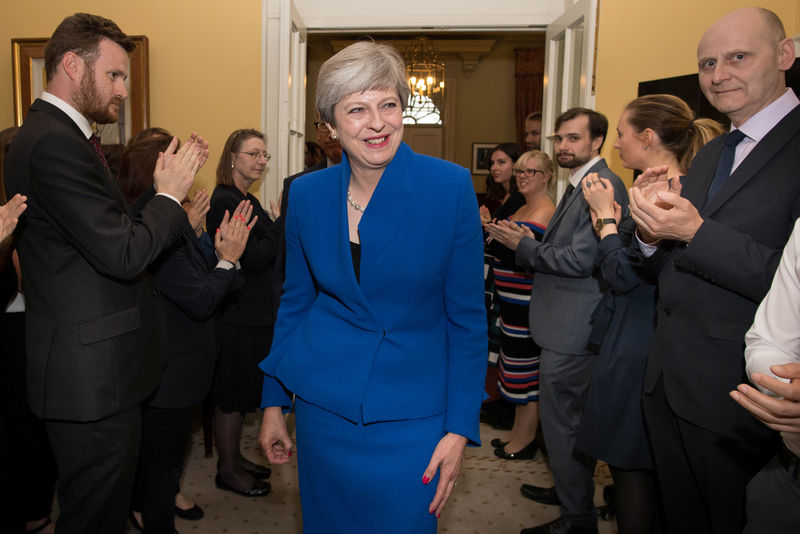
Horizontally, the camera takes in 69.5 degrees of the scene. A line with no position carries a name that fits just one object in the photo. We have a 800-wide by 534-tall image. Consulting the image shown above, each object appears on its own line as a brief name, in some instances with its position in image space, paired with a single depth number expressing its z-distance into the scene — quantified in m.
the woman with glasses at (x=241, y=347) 2.97
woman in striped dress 3.51
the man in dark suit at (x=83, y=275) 1.65
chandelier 7.26
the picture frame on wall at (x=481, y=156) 9.97
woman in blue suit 1.39
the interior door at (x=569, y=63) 3.80
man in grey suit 2.54
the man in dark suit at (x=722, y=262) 1.49
